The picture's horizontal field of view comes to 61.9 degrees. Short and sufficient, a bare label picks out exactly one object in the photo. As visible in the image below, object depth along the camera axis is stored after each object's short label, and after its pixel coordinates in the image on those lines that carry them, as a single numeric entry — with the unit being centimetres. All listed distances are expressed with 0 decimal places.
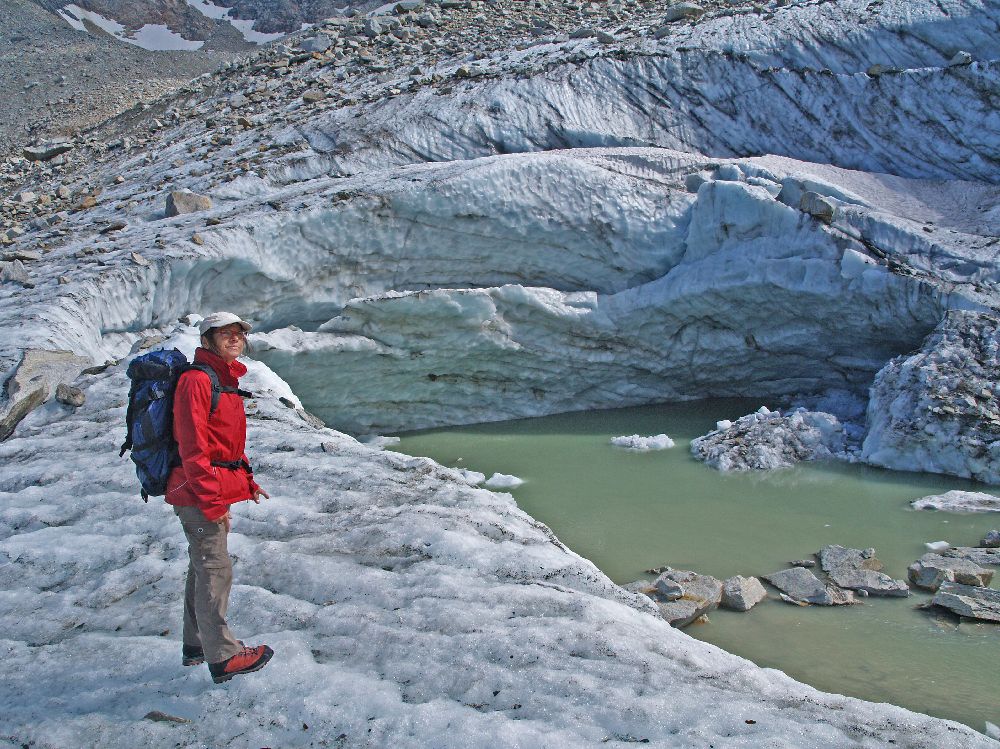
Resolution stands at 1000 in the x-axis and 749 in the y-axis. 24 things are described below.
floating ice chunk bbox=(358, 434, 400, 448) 1007
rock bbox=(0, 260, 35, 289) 862
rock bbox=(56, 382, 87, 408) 650
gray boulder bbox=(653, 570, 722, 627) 513
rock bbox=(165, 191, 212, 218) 1000
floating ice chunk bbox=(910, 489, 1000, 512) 727
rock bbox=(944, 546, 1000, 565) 609
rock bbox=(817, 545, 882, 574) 602
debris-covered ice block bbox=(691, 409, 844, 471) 863
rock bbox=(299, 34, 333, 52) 1516
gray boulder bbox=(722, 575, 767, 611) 541
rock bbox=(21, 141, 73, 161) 1680
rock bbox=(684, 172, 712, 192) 1033
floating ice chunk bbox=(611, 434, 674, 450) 931
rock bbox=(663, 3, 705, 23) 1330
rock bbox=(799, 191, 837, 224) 948
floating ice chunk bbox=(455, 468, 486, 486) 827
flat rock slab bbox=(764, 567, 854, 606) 550
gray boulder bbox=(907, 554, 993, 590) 561
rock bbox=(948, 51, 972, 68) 1083
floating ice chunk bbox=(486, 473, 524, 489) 823
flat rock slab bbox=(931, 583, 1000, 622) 513
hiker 308
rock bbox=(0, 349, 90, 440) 649
